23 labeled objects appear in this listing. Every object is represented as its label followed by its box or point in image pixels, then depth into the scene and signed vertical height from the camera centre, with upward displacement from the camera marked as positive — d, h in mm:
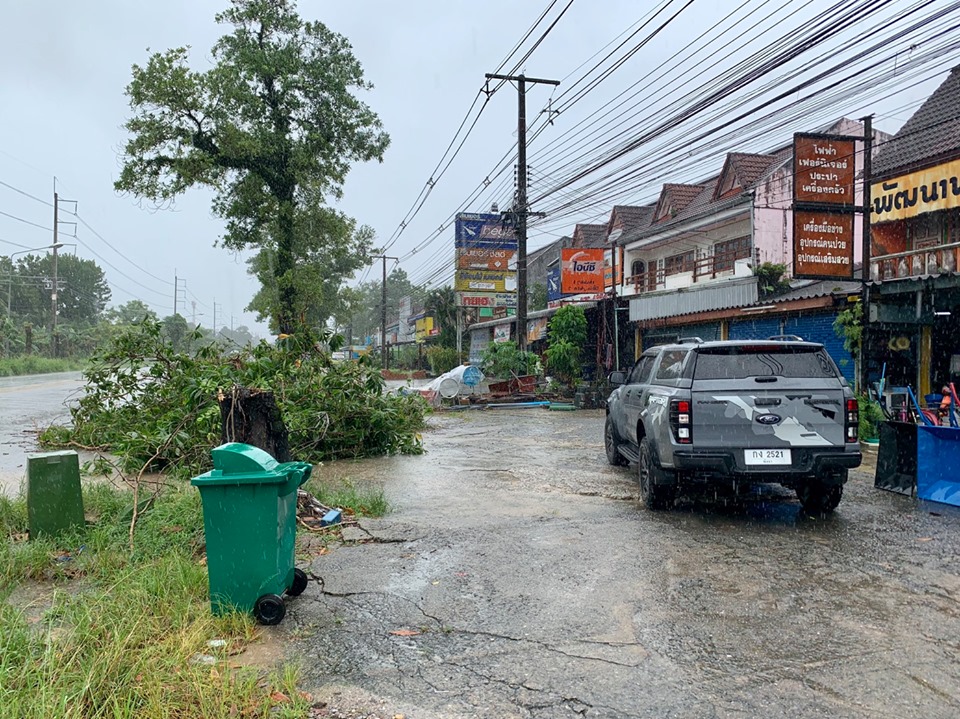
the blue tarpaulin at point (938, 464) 7523 -1088
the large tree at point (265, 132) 20625 +6696
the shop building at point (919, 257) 14000 +2233
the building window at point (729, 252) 27345 +3998
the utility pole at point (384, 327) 53594 +2073
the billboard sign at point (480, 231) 28484 +4867
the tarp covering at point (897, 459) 8172 -1123
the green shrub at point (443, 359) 40688 -191
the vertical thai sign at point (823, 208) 14211 +2955
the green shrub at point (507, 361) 22844 -144
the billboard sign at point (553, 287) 28141 +2720
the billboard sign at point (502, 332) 34631 +1176
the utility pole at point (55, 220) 53300 +9686
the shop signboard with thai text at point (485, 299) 29391 +2317
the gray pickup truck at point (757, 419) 6539 -536
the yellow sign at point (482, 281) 28750 +2969
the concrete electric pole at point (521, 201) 22484 +4799
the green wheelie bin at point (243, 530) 4219 -1028
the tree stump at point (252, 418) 6250 -556
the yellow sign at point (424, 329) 48644 +1838
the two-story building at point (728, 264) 16898 +3809
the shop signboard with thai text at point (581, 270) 23891 +2856
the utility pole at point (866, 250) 13914 +2126
